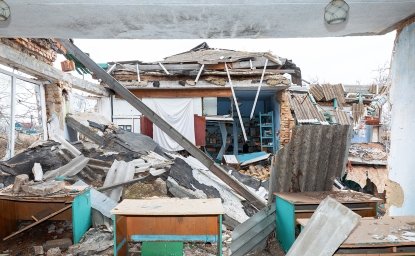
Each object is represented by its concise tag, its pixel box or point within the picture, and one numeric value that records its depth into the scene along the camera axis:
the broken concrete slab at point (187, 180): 6.53
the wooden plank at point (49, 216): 4.30
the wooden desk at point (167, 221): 3.67
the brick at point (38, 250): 4.27
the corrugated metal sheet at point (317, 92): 15.72
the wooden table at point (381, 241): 2.44
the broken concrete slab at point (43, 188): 4.54
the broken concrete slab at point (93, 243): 4.33
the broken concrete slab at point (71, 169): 6.08
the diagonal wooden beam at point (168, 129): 6.09
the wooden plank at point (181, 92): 11.78
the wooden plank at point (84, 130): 8.59
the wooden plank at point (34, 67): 5.37
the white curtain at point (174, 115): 11.56
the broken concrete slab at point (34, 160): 6.06
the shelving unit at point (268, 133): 13.00
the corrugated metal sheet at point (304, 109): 11.73
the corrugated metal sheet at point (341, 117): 14.28
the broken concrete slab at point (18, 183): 4.71
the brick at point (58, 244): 4.39
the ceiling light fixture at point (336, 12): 2.77
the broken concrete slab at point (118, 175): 5.89
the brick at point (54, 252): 4.20
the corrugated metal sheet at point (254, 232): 4.04
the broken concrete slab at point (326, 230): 2.54
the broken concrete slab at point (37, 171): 5.75
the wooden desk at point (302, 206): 3.57
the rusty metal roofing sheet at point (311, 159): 4.03
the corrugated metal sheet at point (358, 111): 16.25
